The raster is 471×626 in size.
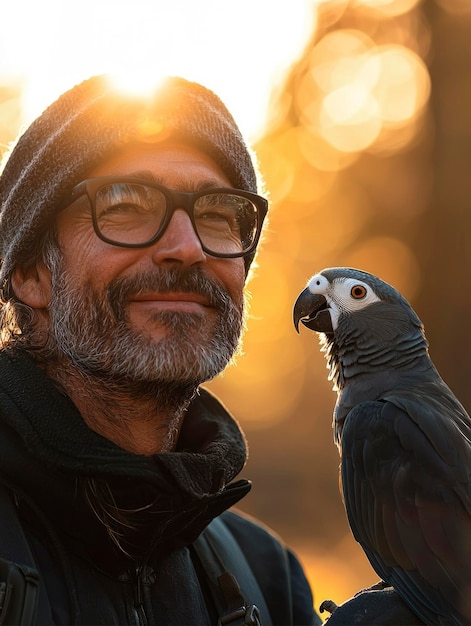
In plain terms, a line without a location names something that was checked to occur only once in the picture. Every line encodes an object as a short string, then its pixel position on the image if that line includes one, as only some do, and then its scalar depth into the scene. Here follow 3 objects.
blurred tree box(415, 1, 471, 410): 7.32
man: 2.52
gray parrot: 2.61
